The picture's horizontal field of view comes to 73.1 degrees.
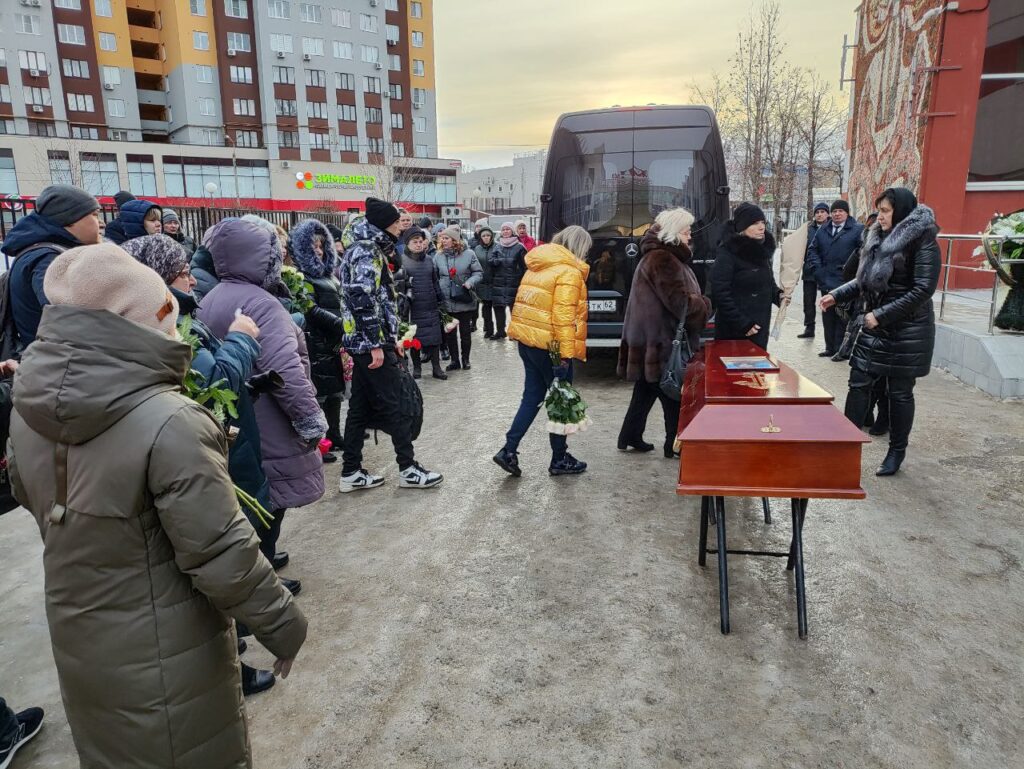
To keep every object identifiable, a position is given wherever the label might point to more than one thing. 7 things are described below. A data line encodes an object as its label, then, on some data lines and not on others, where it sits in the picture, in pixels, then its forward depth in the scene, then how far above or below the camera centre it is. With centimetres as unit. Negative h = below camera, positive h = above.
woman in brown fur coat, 502 -66
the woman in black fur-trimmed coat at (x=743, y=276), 527 -50
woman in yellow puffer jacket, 488 -77
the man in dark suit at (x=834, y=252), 921 -57
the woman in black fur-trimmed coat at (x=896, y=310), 467 -69
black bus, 764 +31
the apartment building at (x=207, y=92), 4625 +887
